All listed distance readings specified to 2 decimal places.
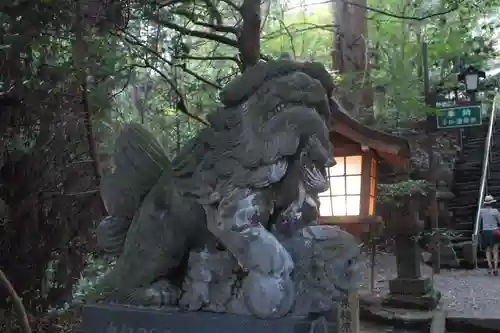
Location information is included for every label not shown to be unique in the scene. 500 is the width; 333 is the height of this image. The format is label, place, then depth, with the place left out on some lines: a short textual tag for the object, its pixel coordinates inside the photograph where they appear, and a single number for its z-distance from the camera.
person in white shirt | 9.57
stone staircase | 10.97
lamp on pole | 10.15
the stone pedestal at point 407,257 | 6.63
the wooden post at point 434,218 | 9.41
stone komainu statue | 1.86
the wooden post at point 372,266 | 6.44
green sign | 9.39
